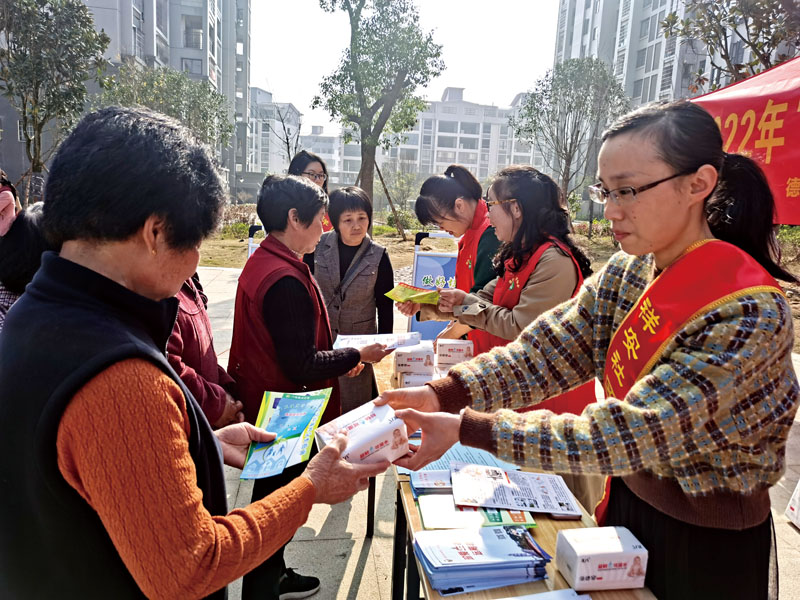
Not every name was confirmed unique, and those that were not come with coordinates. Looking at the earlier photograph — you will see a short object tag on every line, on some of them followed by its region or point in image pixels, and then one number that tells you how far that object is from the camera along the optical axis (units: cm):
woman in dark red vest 208
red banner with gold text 266
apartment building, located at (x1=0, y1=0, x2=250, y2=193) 2747
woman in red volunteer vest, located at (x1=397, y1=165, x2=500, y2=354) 320
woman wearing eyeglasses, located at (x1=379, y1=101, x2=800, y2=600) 110
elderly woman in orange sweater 85
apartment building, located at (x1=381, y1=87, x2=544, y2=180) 7494
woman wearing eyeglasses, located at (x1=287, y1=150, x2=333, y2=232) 441
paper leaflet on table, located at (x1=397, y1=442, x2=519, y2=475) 183
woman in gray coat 355
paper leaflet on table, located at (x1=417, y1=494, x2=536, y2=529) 151
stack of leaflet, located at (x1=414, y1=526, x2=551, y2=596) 129
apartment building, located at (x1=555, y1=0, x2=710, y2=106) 3130
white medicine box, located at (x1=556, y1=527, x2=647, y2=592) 126
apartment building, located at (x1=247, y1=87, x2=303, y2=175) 6456
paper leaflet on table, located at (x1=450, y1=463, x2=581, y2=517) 160
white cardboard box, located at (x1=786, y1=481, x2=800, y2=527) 291
